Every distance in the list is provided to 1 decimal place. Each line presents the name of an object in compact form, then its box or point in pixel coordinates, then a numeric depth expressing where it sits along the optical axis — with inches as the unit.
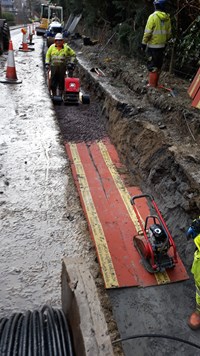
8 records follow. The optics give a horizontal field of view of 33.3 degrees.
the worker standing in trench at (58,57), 345.7
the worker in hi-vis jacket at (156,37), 296.2
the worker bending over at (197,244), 132.1
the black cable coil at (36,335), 81.6
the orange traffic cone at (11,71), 414.3
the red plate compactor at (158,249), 161.2
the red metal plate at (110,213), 165.0
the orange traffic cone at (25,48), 677.4
